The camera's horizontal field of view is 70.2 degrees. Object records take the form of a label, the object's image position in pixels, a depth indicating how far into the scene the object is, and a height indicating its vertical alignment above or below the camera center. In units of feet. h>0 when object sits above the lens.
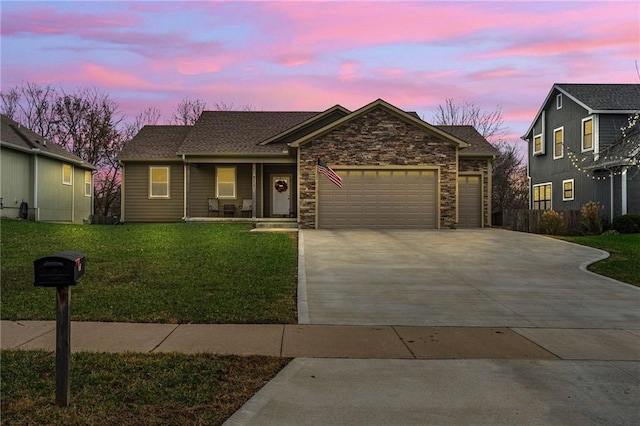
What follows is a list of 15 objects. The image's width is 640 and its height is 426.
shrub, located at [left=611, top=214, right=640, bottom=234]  61.77 -2.24
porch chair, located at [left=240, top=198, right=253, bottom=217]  70.23 +0.06
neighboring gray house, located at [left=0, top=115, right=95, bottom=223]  64.13 +4.60
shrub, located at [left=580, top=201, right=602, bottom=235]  61.16 -1.82
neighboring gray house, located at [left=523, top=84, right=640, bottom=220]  68.33 +10.82
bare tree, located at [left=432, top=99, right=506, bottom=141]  132.36 +27.45
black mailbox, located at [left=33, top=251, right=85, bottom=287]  10.77 -1.51
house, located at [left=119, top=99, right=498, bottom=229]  60.49 +5.43
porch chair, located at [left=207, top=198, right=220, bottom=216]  69.92 +0.21
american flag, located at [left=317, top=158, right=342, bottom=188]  56.24 +4.36
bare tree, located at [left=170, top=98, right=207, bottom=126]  136.77 +29.26
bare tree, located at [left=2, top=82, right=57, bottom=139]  117.60 +25.67
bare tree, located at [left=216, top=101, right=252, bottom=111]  141.28 +31.70
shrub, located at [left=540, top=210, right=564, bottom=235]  60.90 -1.97
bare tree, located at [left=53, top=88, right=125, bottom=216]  116.78 +20.66
